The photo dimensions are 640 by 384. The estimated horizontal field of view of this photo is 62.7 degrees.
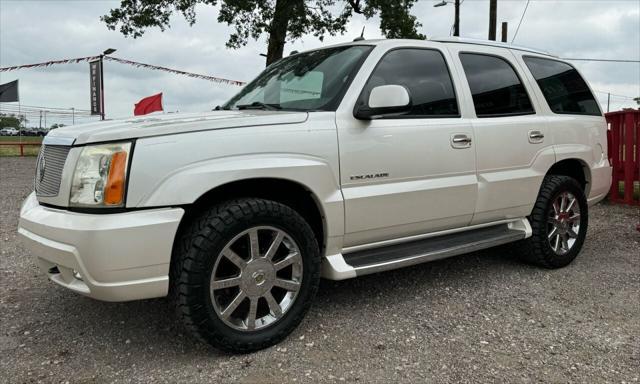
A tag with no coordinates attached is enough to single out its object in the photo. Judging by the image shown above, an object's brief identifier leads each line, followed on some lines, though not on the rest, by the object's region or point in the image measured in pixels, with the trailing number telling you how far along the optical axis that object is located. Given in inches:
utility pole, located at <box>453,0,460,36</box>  819.7
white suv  101.1
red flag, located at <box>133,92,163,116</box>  383.9
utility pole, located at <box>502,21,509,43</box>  890.7
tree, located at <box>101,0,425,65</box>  547.8
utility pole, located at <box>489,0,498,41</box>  695.1
